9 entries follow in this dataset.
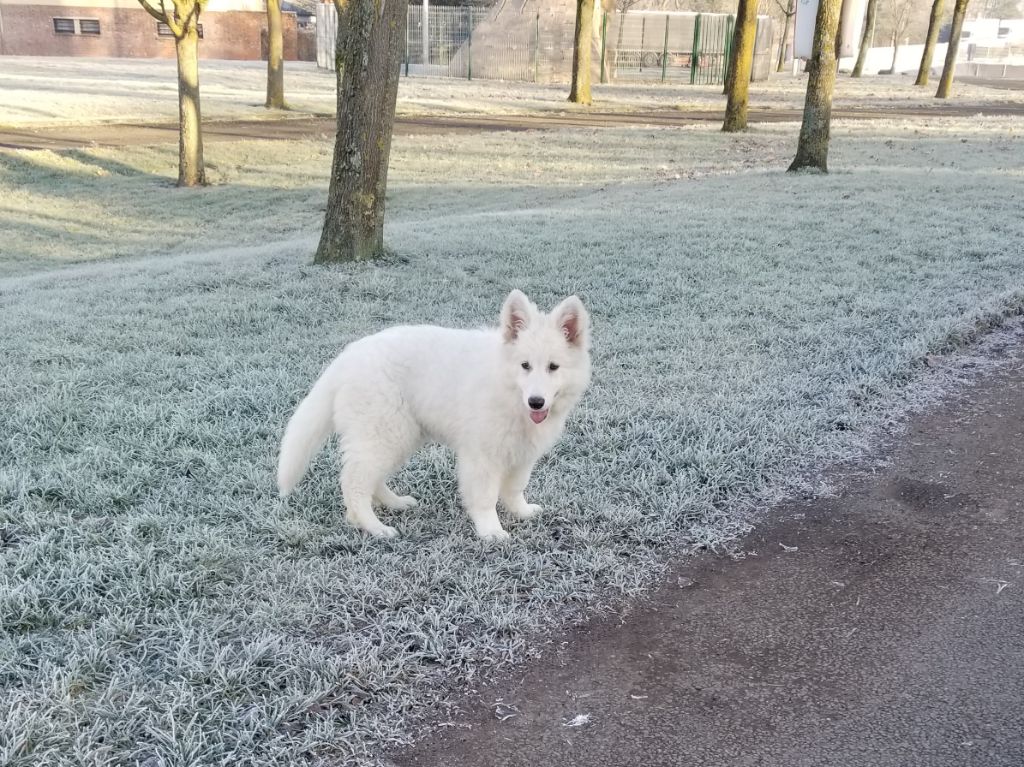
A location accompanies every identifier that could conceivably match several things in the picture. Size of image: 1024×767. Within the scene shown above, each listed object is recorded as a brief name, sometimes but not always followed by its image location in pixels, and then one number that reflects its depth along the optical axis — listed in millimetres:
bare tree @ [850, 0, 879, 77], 46559
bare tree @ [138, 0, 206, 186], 14773
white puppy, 3693
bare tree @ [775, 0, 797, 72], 46625
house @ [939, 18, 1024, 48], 74938
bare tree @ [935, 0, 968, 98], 29281
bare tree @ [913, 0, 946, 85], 32906
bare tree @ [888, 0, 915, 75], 67438
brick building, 47656
